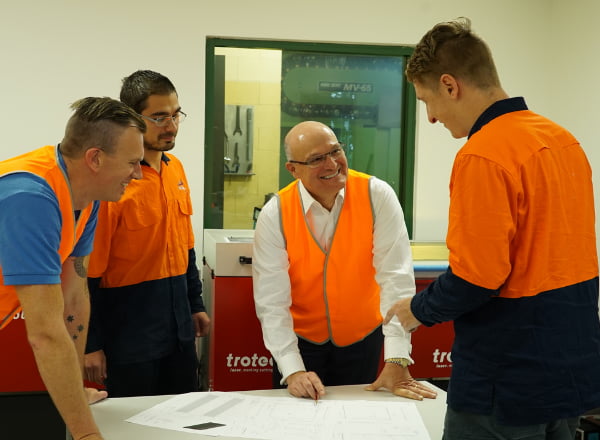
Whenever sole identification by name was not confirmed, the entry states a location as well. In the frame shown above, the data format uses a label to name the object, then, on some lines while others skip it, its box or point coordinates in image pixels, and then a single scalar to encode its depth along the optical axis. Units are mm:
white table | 1463
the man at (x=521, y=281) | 1139
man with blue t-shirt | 1310
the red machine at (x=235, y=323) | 2631
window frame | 3789
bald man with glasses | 2031
